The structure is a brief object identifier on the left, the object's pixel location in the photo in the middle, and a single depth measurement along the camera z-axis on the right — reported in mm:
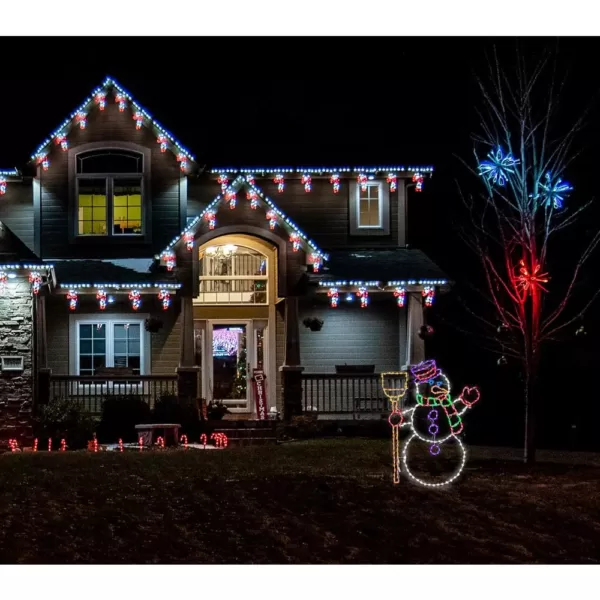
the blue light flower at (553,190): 19562
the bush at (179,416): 22312
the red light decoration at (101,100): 24906
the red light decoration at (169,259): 23516
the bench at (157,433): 21375
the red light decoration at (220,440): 21922
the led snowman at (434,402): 15906
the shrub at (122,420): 22203
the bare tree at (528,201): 18641
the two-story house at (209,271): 23750
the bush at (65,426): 21500
